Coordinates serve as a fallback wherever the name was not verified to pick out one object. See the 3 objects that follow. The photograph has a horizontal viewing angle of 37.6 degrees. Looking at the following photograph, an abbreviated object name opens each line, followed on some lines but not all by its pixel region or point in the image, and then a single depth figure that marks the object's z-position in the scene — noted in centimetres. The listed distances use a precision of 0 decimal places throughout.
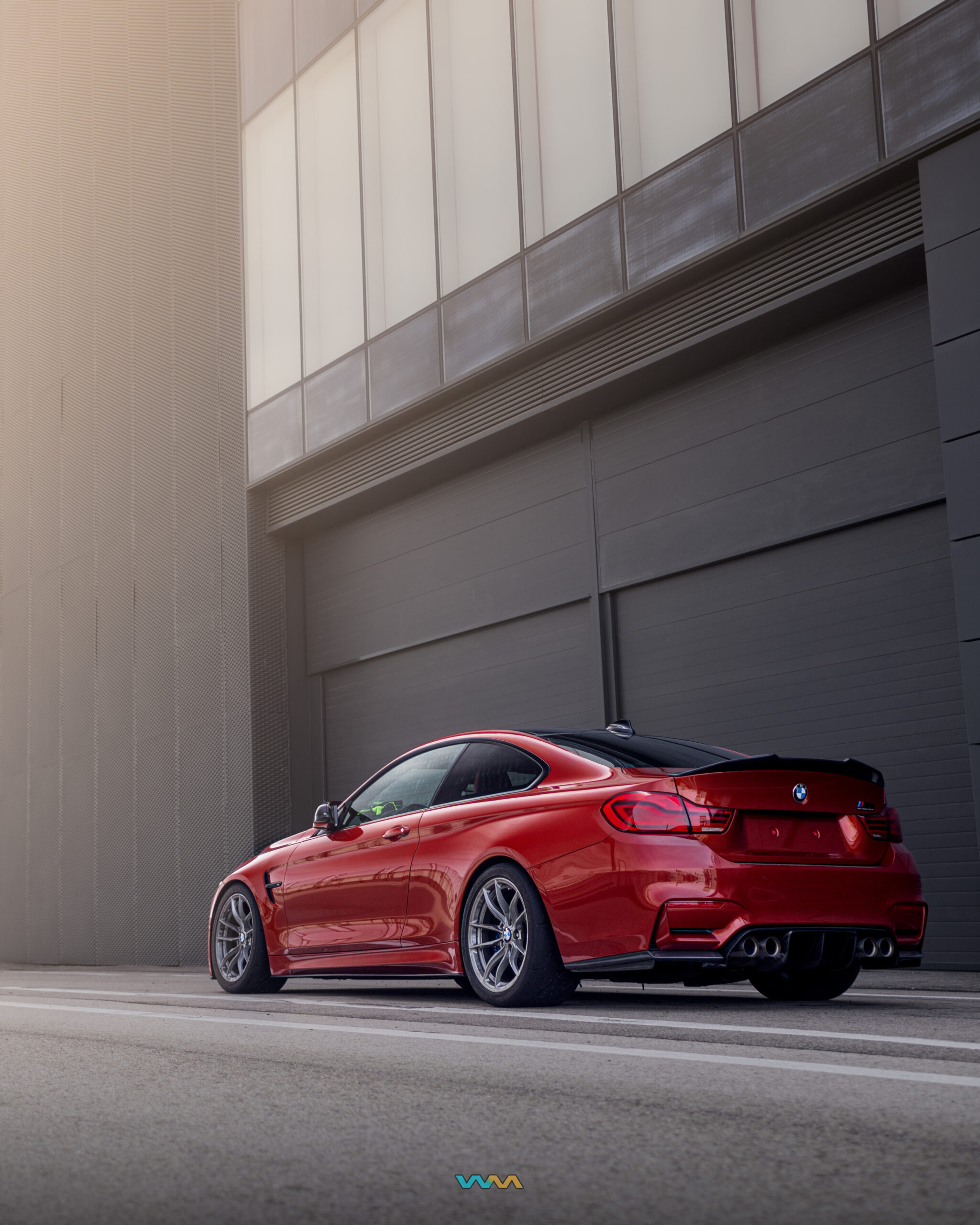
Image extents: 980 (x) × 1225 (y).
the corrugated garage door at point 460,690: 1488
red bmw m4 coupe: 643
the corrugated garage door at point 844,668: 1101
